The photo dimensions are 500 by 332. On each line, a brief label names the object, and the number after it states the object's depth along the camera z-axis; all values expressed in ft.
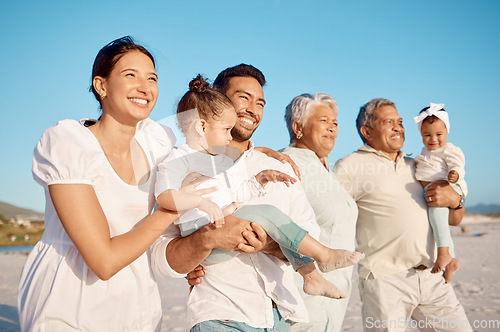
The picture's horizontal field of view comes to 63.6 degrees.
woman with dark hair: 5.49
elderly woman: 9.73
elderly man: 11.91
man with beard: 6.62
